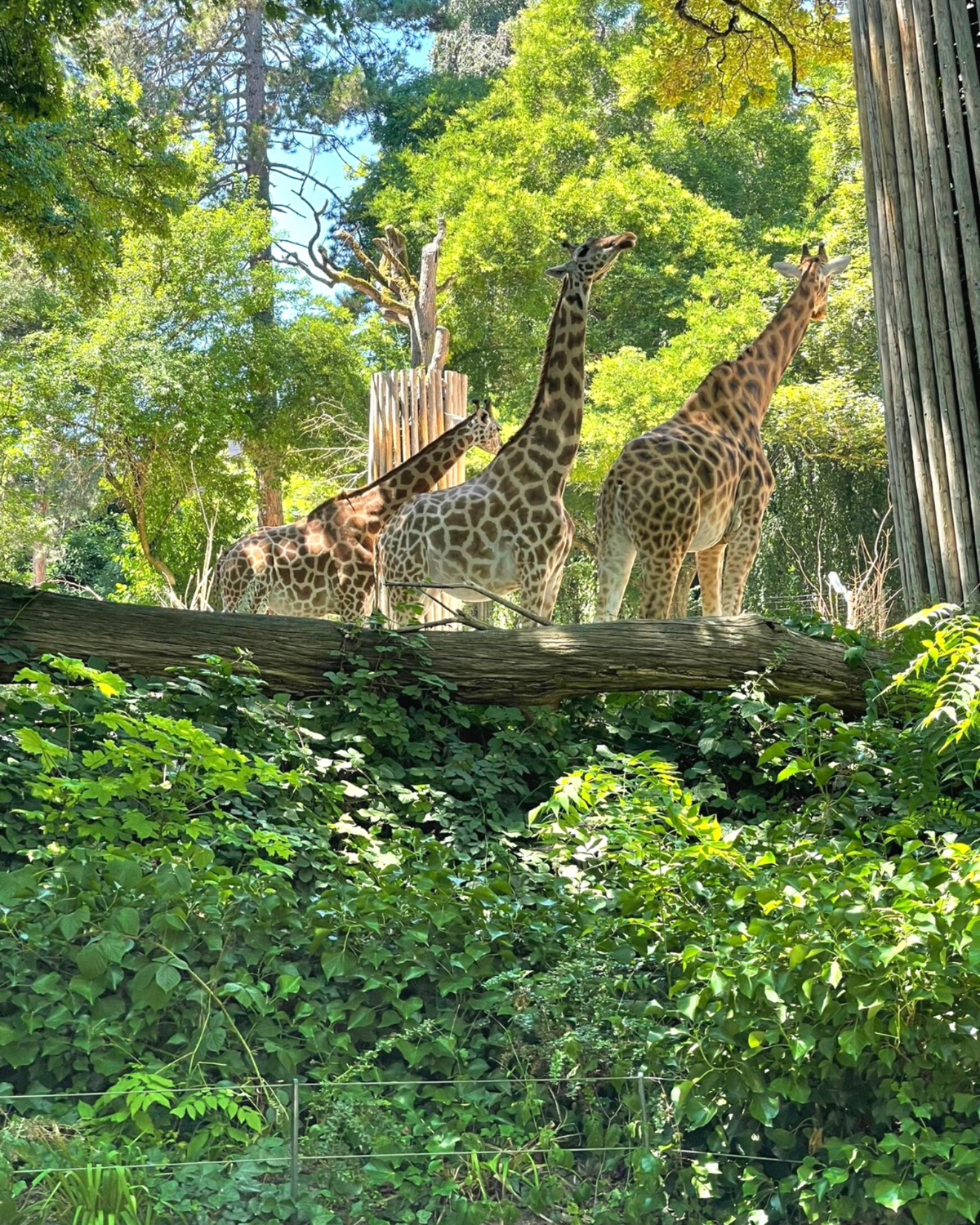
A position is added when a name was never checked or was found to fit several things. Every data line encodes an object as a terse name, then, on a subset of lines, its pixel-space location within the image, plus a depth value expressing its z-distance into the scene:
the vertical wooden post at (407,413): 12.38
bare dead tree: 14.19
